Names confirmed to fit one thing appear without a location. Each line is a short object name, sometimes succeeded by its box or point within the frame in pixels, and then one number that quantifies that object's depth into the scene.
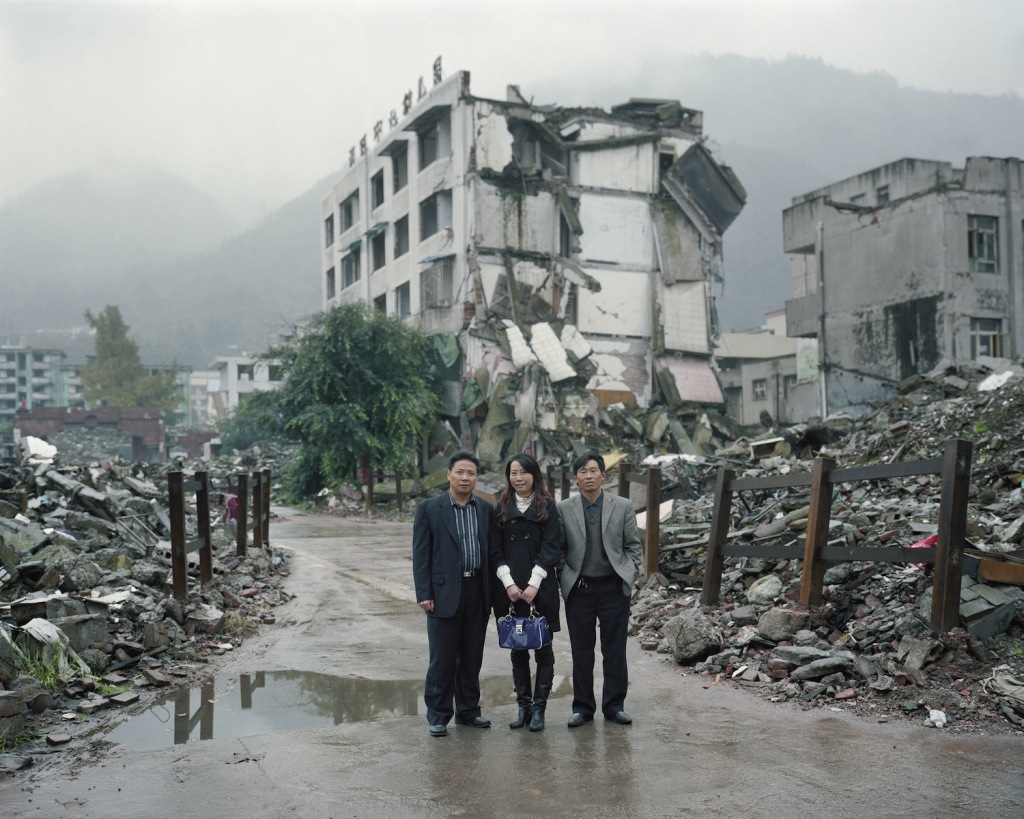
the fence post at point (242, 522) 13.70
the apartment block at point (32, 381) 97.00
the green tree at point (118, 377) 82.12
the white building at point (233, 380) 80.69
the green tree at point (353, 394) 30.69
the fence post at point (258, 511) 15.27
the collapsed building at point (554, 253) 32.78
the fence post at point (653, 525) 10.96
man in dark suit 5.80
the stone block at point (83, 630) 7.27
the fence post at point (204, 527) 10.45
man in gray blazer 5.94
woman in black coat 5.84
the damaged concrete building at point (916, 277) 28.77
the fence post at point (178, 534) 8.88
